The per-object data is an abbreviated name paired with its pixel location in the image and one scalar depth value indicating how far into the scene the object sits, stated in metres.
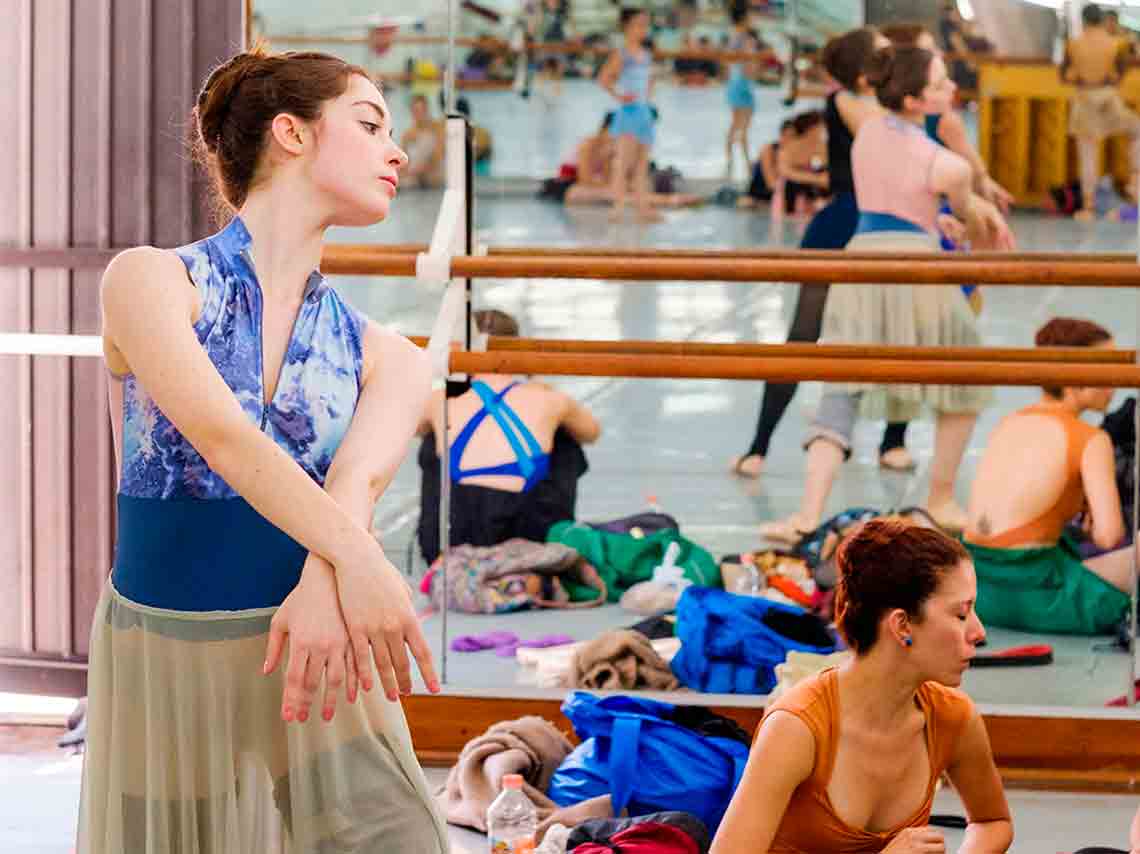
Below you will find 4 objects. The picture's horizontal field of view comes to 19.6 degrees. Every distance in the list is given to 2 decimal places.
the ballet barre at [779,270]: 6.46
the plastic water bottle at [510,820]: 5.97
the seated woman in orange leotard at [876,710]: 4.24
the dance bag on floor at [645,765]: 6.09
